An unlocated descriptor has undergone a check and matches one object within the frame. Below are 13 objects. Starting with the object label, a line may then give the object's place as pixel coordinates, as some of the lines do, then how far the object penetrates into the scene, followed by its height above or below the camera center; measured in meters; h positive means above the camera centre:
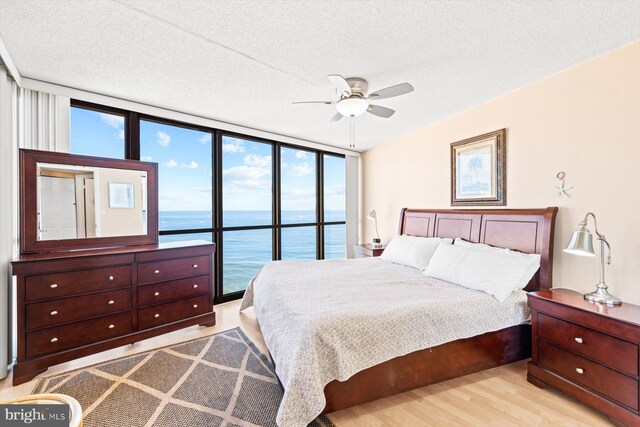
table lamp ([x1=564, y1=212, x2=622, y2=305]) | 1.97 -0.28
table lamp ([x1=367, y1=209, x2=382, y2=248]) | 4.81 -0.41
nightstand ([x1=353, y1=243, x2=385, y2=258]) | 4.44 -0.65
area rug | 1.80 -1.33
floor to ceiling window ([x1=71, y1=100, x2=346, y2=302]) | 3.23 +0.47
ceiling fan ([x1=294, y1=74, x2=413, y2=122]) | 2.30 +1.02
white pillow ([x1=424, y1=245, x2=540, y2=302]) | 2.34 -0.53
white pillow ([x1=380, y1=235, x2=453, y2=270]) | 3.32 -0.49
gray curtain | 2.20 +0.65
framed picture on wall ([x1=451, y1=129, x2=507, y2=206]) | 3.04 +0.48
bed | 1.67 -0.81
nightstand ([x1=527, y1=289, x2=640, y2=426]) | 1.66 -0.94
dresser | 2.21 -0.80
